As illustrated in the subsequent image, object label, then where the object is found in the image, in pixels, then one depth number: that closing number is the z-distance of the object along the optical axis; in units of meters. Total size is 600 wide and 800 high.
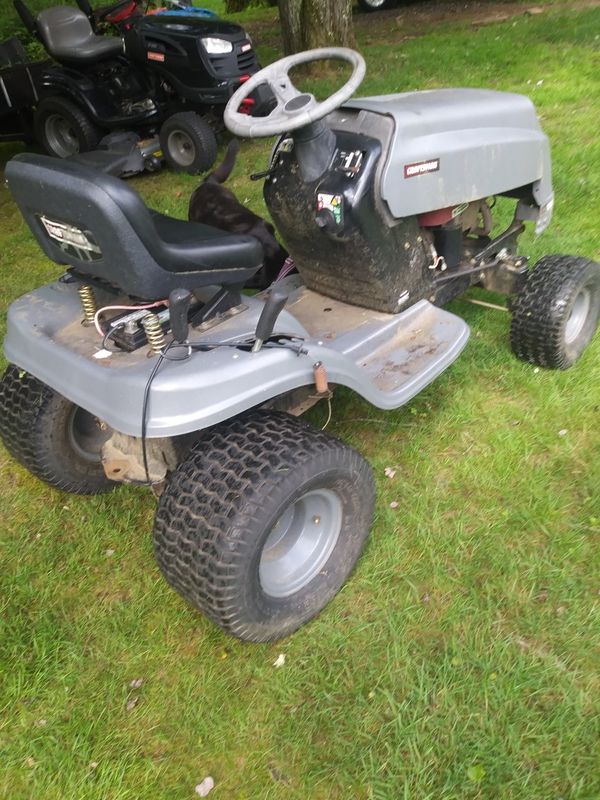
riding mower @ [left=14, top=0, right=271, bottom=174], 5.66
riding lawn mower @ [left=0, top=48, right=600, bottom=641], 1.81
